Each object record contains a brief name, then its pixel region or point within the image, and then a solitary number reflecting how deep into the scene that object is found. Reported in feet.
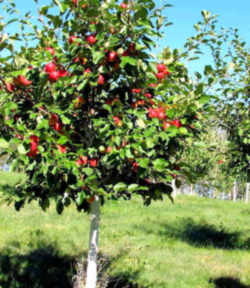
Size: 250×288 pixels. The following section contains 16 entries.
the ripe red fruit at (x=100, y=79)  11.87
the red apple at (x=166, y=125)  11.55
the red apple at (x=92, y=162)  12.44
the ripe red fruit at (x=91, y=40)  11.91
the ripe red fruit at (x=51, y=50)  12.42
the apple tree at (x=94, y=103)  11.13
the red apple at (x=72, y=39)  12.00
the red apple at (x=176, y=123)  11.89
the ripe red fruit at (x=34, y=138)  10.68
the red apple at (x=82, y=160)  12.04
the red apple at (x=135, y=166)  12.65
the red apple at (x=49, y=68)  11.57
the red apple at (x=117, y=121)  11.48
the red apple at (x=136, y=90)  12.73
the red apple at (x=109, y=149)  11.57
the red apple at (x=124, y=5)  11.43
